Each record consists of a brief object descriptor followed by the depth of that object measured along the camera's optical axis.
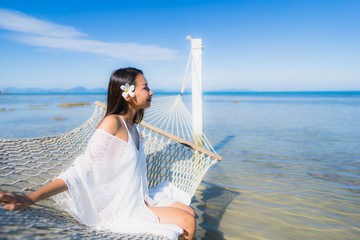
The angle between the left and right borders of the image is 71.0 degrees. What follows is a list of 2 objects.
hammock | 0.93
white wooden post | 3.13
